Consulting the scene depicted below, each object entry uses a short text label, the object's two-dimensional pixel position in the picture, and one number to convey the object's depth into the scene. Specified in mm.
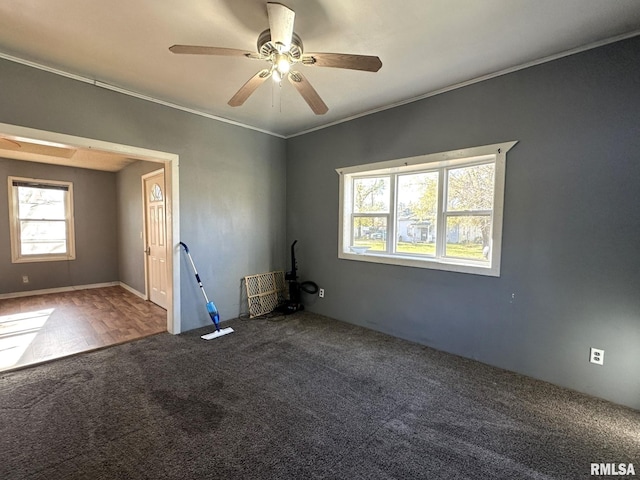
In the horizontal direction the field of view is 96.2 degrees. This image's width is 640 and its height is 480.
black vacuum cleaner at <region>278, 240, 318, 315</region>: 4418
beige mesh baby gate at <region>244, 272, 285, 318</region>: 4320
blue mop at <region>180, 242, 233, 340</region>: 3535
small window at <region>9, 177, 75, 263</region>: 5293
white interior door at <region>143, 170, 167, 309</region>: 4660
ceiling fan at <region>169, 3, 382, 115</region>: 1631
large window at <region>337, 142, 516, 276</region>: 2885
